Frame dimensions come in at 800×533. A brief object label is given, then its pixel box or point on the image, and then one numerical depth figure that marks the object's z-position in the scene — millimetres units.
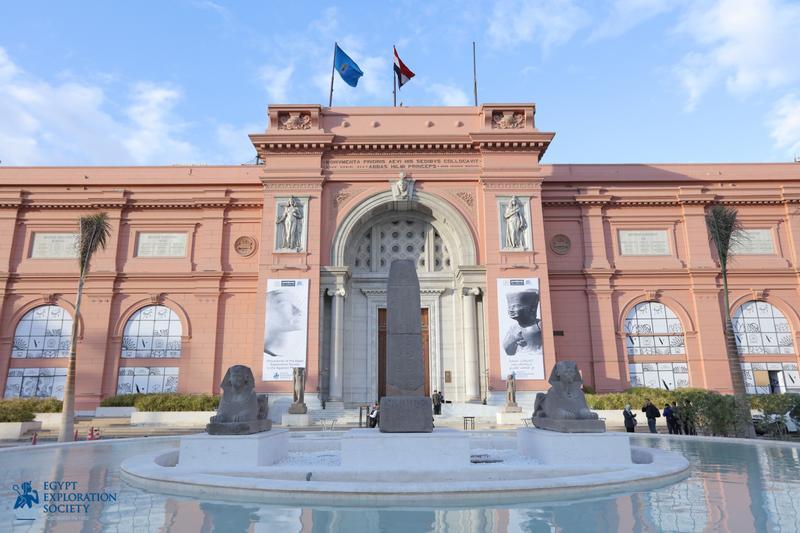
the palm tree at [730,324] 14852
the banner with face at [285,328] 22391
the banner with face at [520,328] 22500
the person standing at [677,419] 16047
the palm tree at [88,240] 17497
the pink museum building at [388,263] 24031
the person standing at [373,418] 16031
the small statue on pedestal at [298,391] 20589
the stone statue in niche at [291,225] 24094
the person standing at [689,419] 15898
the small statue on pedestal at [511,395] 20719
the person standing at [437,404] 21031
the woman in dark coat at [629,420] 16022
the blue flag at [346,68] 28469
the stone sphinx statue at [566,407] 8445
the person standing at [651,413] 16156
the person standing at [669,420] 16125
